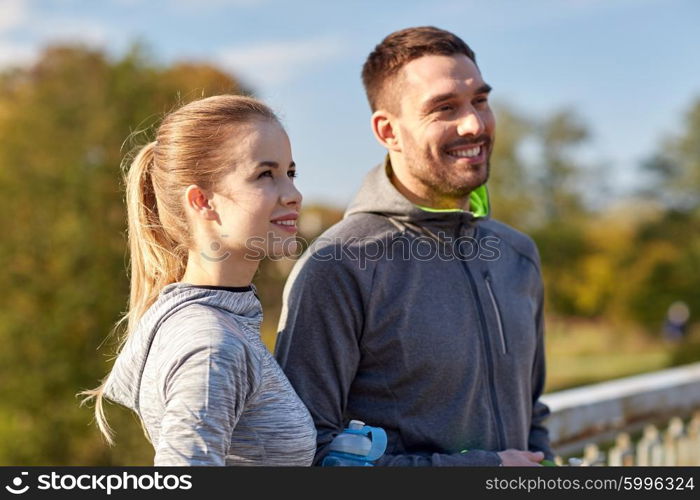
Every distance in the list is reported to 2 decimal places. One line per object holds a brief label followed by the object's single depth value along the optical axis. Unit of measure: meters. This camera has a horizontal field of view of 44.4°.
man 2.40
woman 1.77
